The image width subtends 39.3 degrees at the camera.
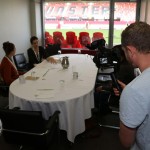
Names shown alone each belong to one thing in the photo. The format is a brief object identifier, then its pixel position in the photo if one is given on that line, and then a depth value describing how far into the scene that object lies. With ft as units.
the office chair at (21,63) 14.83
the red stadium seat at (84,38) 22.72
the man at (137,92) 2.86
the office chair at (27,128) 6.14
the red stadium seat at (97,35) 22.73
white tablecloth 7.51
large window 21.76
